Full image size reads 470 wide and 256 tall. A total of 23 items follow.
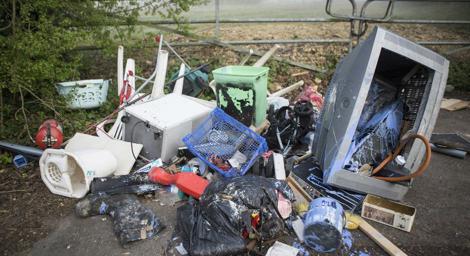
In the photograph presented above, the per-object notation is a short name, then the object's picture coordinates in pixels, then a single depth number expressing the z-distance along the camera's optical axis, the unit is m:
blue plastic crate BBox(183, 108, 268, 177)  3.33
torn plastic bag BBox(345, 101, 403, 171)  3.06
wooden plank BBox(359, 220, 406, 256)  2.44
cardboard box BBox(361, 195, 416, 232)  2.69
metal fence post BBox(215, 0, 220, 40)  5.32
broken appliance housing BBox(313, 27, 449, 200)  2.65
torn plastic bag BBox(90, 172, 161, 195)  3.08
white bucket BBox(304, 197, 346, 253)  2.39
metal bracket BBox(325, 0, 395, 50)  5.09
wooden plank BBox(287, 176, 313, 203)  3.00
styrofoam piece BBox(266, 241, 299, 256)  2.41
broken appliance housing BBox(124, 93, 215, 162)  3.41
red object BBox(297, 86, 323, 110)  4.64
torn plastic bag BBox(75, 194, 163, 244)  2.62
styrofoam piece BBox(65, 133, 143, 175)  3.47
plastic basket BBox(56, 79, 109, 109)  4.26
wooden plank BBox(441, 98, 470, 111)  5.13
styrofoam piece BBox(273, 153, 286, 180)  3.21
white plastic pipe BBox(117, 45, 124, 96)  4.25
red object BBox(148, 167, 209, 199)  2.94
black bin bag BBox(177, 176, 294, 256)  2.33
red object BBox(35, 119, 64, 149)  3.56
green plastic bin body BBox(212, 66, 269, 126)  3.67
